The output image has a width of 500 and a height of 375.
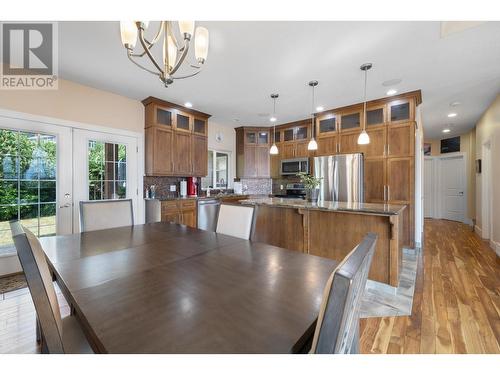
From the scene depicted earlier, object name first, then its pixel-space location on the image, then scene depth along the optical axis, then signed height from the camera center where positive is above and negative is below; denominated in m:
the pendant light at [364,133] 2.77 +0.73
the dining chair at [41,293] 0.73 -0.36
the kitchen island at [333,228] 2.34 -0.52
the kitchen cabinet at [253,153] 5.77 +0.89
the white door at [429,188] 7.12 -0.06
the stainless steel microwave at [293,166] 5.13 +0.50
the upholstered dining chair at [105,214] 2.18 -0.29
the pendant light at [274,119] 3.84 +1.57
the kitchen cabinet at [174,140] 3.98 +0.91
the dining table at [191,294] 0.65 -0.44
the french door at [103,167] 3.31 +0.32
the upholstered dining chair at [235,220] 1.97 -0.32
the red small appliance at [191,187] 4.77 -0.01
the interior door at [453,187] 6.44 -0.02
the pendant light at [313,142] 3.28 +0.69
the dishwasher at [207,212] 4.54 -0.53
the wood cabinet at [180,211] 3.94 -0.46
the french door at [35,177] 2.75 +0.13
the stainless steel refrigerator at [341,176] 4.01 +0.19
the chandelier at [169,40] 1.38 +0.98
